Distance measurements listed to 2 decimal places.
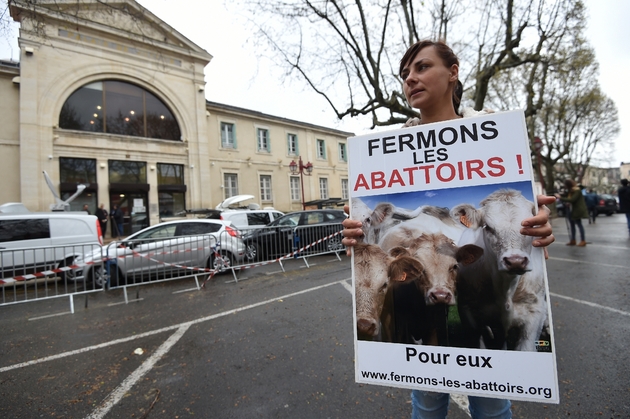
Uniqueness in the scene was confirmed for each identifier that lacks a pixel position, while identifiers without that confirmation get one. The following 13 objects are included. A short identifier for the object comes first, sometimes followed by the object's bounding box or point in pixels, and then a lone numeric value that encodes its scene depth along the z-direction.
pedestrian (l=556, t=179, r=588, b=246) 8.55
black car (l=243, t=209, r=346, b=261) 9.05
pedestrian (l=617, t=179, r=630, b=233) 10.00
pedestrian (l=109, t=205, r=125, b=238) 17.33
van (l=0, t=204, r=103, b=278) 7.40
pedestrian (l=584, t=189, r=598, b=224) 16.55
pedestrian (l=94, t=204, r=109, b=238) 16.42
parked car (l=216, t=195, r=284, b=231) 12.05
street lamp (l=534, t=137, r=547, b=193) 10.48
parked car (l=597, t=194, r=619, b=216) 23.33
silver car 7.20
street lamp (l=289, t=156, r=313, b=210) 21.09
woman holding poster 1.41
